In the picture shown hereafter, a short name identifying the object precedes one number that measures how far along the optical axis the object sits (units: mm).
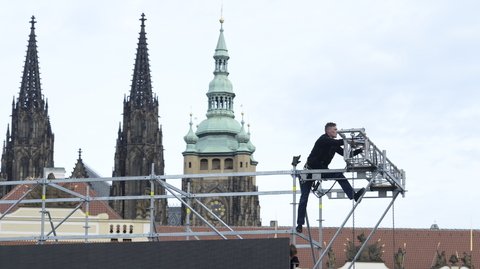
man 19750
